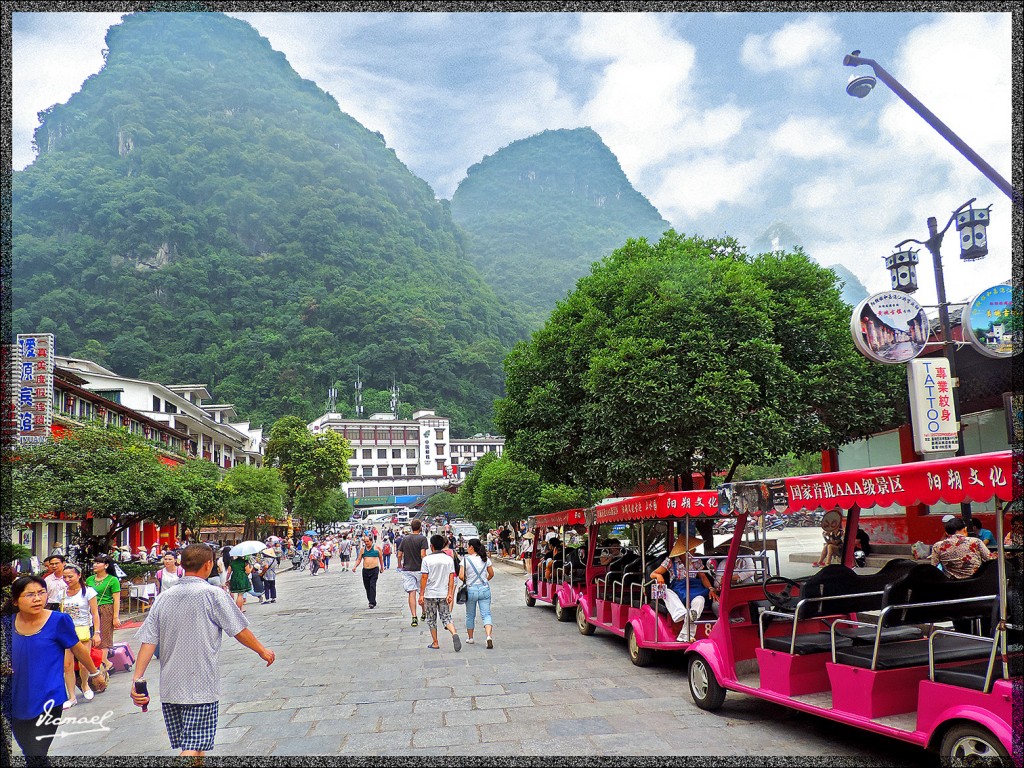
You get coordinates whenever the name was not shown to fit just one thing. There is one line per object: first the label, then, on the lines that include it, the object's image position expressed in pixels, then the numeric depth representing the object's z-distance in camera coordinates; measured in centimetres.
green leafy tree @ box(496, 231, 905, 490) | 1521
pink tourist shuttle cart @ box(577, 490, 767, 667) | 886
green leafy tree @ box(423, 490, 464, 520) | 9144
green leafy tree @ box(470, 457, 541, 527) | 3803
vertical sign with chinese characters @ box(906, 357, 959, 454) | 1185
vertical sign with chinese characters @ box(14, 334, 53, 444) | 1991
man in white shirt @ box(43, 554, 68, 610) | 848
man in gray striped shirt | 475
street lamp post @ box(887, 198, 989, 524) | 1176
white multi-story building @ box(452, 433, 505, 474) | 12825
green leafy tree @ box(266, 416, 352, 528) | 5859
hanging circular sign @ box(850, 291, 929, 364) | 1197
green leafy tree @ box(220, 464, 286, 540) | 4138
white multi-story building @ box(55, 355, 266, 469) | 4353
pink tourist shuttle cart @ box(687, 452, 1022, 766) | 473
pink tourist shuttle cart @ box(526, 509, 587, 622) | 1438
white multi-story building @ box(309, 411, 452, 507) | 12281
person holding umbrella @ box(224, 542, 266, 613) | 1695
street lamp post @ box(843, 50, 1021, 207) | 775
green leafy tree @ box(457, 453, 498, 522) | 5025
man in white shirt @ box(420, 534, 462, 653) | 1155
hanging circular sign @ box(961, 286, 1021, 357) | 1212
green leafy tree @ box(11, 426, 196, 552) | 1920
